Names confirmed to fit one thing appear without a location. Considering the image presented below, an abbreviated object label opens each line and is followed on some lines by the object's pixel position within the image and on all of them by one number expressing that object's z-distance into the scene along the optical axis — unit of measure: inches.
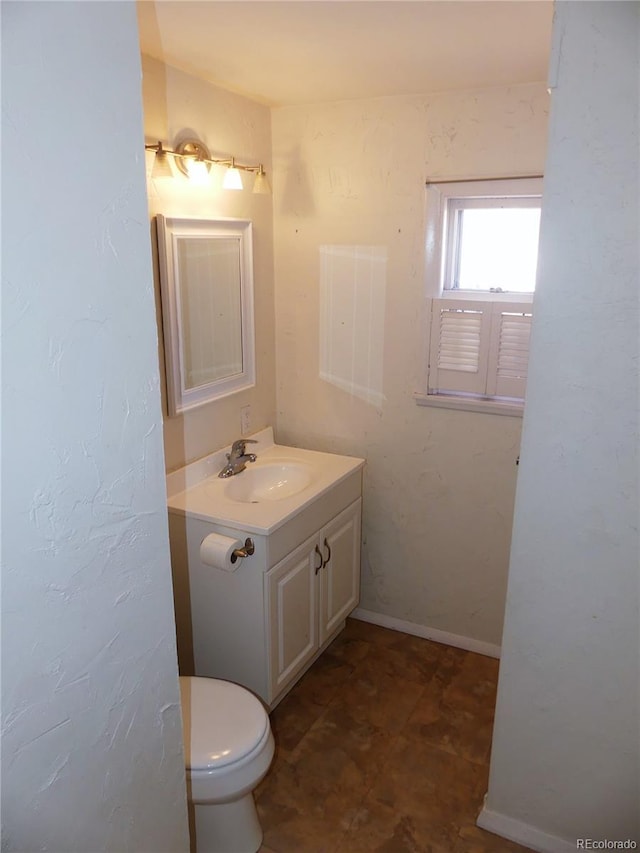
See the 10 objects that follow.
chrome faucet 101.9
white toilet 68.1
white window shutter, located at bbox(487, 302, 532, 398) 97.3
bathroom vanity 87.2
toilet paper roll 83.4
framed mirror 89.7
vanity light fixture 82.6
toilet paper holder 84.3
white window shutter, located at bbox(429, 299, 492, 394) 100.4
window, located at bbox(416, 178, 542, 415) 98.1
